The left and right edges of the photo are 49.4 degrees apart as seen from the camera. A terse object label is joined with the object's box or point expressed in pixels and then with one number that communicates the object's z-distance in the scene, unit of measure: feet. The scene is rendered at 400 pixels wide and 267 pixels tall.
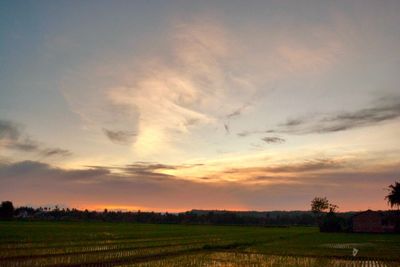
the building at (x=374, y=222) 264.93
